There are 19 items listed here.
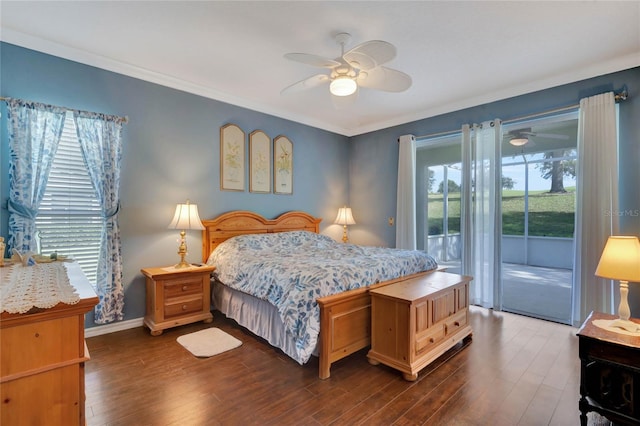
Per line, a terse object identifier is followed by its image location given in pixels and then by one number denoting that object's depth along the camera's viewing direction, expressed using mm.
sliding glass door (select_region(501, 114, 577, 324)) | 4625
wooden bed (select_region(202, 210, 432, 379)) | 2303
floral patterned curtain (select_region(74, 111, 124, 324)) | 3016
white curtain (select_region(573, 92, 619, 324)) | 3086
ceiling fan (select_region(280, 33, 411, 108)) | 2143
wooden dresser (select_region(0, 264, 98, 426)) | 1159
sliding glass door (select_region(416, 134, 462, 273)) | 4977
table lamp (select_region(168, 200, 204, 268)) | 3336
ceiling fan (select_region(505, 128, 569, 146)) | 4531
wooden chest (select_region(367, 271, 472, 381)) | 2289
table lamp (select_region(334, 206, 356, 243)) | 5316
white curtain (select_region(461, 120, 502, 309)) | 3934
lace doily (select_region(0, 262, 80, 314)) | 1185
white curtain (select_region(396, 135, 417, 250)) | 4809
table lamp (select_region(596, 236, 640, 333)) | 1770
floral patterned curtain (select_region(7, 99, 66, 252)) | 2598
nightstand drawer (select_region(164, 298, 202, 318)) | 3150
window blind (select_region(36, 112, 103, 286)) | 2826
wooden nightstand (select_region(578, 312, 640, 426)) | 1568
